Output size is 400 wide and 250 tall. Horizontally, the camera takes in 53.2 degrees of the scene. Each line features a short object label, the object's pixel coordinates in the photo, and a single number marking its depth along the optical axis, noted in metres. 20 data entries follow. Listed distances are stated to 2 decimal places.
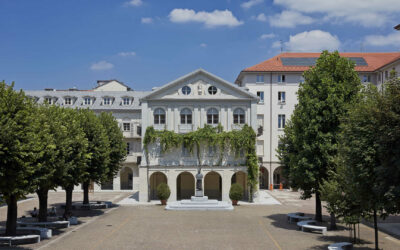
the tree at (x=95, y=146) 32.72
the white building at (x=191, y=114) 44.81
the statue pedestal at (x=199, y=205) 39.12
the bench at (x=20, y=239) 22.45
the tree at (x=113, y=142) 39.28
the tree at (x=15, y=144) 18.03
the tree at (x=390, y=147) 14.55
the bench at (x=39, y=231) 24.86
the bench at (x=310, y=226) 26.50
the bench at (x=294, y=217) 30.72
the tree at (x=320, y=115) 26.97
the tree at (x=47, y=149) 20.92
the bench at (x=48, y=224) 27.67
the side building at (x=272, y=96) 59.22
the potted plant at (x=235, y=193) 42.25
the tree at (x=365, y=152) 15.75
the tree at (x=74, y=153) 26.67
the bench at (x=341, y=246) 20.78
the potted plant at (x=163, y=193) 42.62
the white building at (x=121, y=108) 58.62
